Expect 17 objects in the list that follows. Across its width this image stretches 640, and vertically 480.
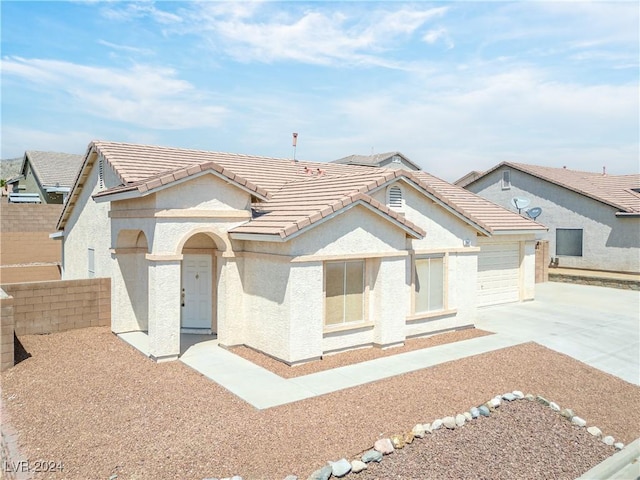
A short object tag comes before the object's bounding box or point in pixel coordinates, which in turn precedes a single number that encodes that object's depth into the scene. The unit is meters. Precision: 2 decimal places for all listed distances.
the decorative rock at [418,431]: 7.44
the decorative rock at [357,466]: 6.46
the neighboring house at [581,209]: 24.69
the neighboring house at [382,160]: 50.02
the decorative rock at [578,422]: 8.44
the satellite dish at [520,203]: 22.91
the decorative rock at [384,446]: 6.93
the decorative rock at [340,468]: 6.32
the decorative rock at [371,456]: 6.68
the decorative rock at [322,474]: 6.18
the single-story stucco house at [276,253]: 10.80
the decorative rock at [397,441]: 7.11
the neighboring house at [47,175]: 29.21
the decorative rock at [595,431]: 8.17
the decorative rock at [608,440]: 7.95
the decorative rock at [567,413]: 8.63
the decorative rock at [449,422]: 7.85
